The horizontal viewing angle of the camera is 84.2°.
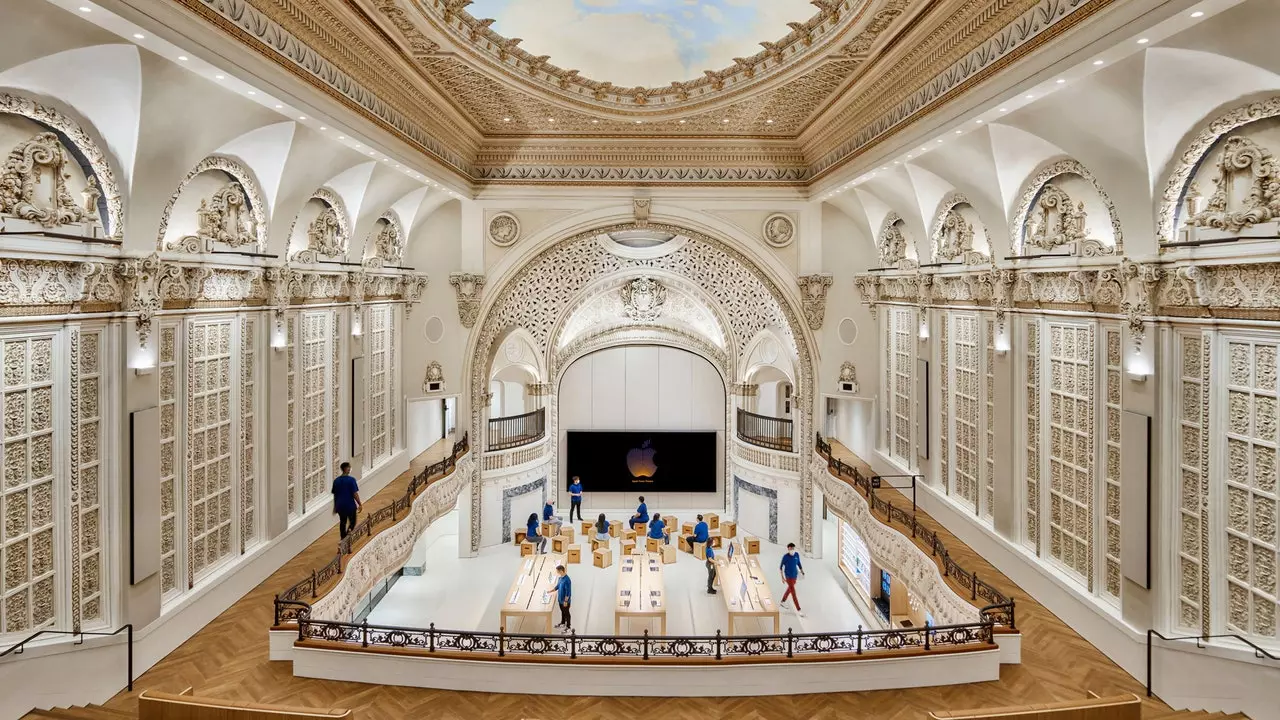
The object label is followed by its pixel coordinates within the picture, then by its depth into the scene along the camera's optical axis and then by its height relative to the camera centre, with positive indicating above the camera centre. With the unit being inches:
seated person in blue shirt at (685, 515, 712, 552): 628.4 -155.4
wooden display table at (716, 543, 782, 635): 460.1 -162.9
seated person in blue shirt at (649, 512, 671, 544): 641.0 -154.3
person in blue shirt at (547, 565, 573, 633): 476.7 -159.4
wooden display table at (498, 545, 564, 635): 458.4 -162.1
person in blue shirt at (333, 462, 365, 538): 391.9 -75.9
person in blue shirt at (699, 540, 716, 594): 567.8 -171.3
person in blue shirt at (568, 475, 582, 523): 725.3 -140.0
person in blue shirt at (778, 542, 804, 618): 507.5 -152.2
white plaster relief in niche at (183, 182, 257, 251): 304.0 +62.4
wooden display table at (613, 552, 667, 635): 467.2 -165.7
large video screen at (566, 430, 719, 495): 804.6 -115.6
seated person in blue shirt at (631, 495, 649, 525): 689.6 -153.6
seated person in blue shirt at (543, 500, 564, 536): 676.7 -148.6
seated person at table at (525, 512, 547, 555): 622.2 -157.0
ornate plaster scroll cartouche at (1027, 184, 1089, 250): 301.3 +60.7
